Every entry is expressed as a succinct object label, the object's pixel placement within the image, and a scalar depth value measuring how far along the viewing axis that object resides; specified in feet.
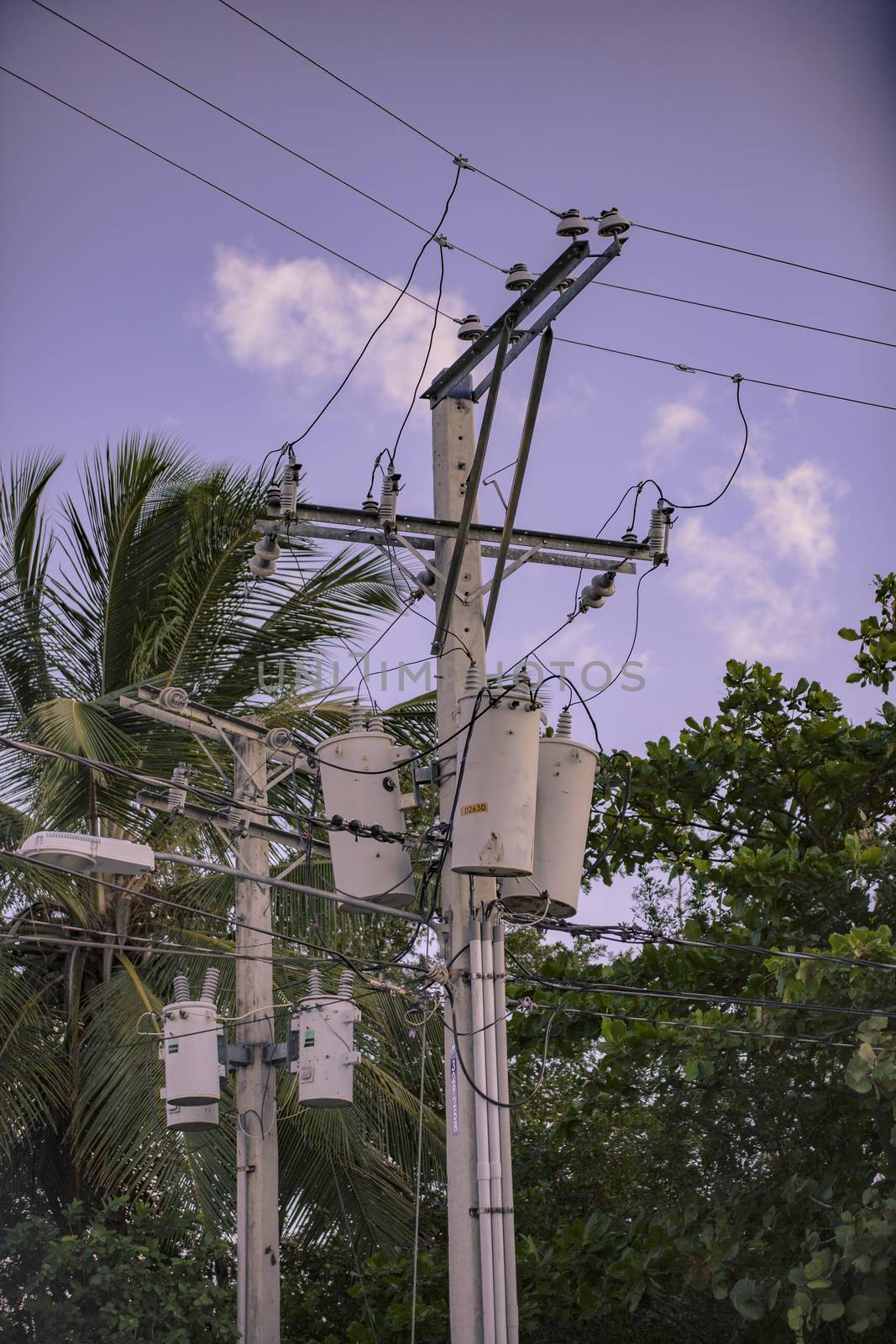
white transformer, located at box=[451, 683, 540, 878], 49.16
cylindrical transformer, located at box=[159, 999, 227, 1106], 60.23
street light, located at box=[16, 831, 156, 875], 49.67
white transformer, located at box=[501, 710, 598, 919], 52.44
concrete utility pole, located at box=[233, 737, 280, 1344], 60.49
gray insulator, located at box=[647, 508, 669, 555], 62.49
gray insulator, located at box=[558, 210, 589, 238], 52.65
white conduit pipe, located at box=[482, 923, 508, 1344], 48.26
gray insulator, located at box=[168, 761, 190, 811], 57.77
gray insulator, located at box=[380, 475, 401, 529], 57.00
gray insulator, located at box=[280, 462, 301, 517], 55.72
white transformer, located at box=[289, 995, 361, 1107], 60.29
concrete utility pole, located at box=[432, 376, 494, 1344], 48.44
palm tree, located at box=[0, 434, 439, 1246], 81.30
